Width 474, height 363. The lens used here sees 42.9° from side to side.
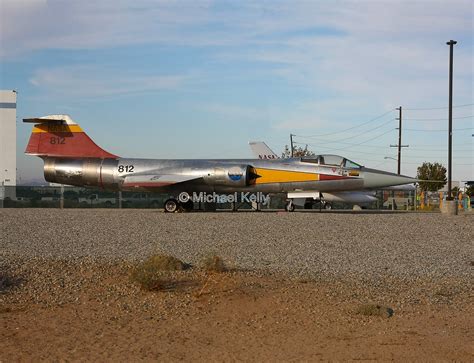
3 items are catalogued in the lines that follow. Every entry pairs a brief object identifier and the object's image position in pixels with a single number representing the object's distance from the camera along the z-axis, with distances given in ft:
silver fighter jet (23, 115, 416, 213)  85.81
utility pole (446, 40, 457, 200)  90.97
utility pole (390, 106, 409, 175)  195.62
